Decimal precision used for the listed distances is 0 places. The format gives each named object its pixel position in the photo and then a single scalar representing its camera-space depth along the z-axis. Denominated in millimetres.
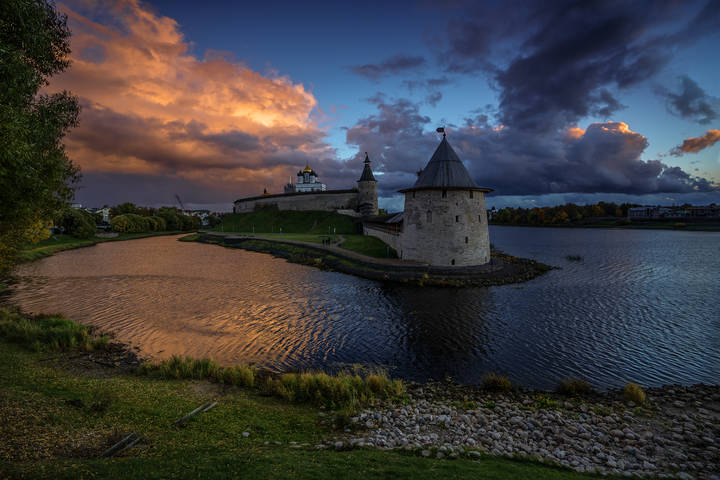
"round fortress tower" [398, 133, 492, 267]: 27891
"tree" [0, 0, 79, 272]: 6320
